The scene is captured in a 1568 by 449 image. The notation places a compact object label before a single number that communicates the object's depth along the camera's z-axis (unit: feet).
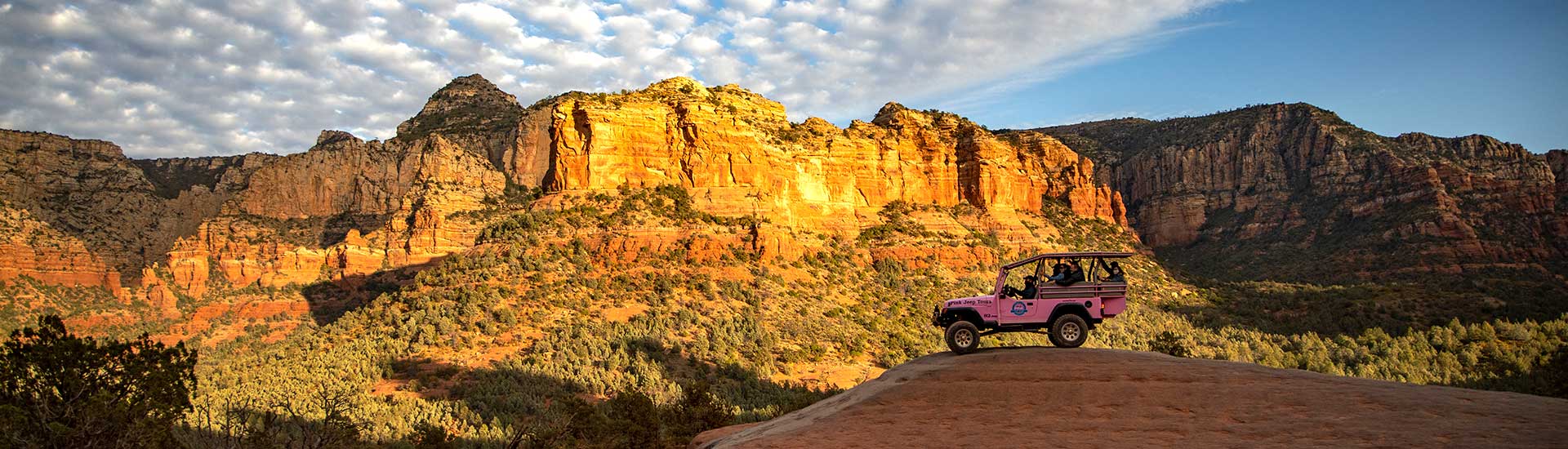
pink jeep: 48.47
